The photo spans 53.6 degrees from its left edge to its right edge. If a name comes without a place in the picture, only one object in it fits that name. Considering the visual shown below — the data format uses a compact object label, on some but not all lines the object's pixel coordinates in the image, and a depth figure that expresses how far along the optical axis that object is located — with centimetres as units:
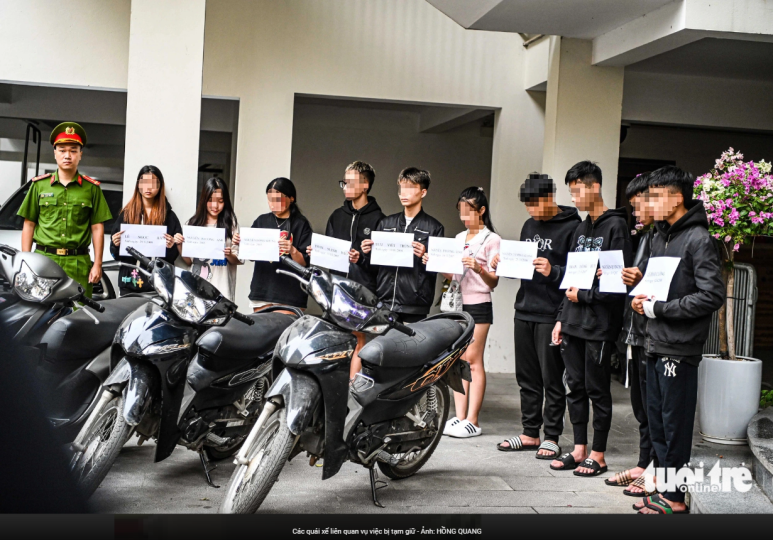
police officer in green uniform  456
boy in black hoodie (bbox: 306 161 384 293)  493
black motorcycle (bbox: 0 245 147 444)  313
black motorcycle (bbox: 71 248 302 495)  311
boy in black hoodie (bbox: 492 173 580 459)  446
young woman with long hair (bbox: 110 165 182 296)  479
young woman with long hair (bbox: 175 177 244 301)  476
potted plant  432
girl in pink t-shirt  473
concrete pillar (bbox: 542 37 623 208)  637
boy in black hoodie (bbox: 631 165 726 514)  338
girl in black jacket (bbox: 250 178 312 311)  471
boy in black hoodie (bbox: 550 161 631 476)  407
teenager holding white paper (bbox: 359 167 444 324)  476
